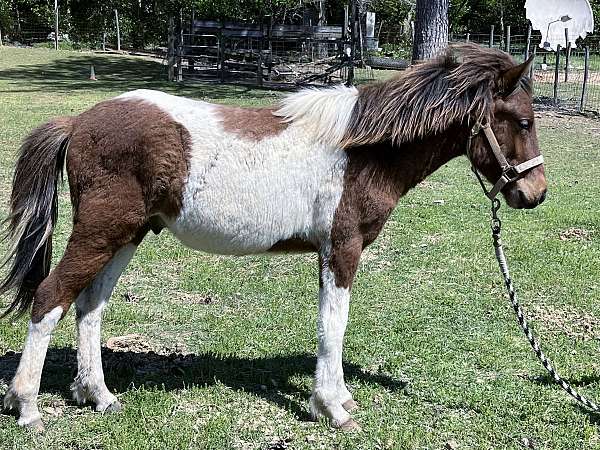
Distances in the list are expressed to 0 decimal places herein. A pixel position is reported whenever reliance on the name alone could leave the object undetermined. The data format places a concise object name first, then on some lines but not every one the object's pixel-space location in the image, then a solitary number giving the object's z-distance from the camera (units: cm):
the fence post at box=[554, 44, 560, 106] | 1791
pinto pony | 356
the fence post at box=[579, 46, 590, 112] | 1664
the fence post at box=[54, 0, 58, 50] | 3438
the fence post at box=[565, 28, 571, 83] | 1861
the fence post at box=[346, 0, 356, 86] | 2025
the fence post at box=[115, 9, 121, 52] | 3468
